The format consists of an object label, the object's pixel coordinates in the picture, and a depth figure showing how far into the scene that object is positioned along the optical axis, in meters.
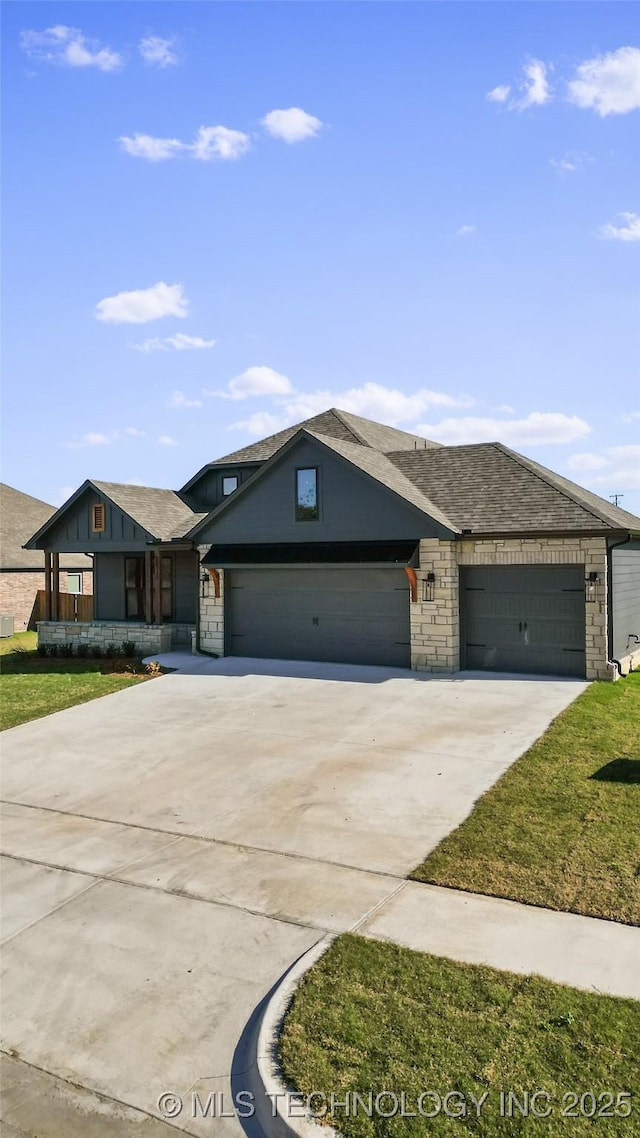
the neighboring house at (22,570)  30.28
